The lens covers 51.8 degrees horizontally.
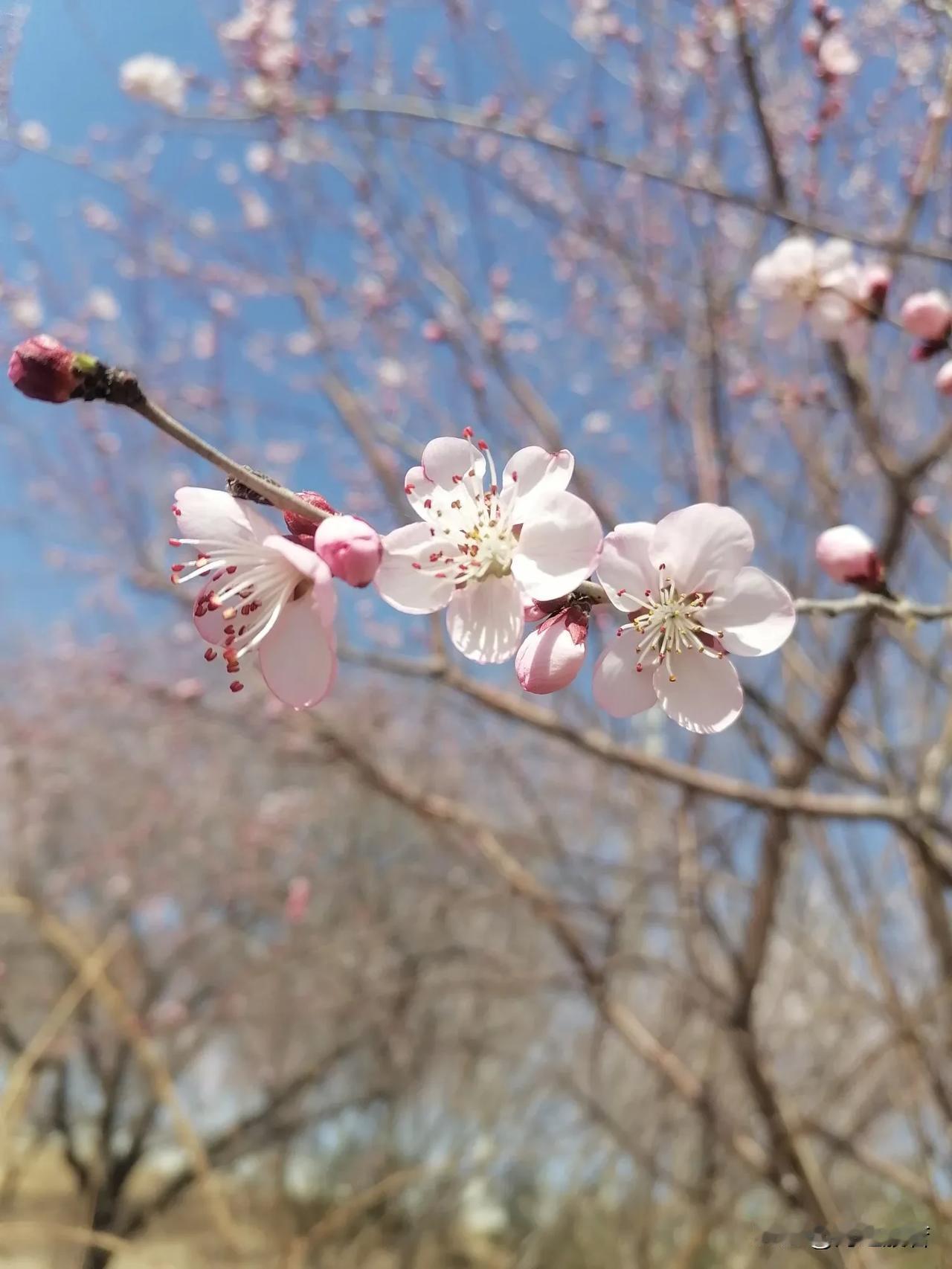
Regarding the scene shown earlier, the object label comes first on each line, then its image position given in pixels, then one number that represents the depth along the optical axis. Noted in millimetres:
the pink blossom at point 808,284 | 193
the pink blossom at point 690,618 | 104
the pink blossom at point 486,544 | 97
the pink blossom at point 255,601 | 95
